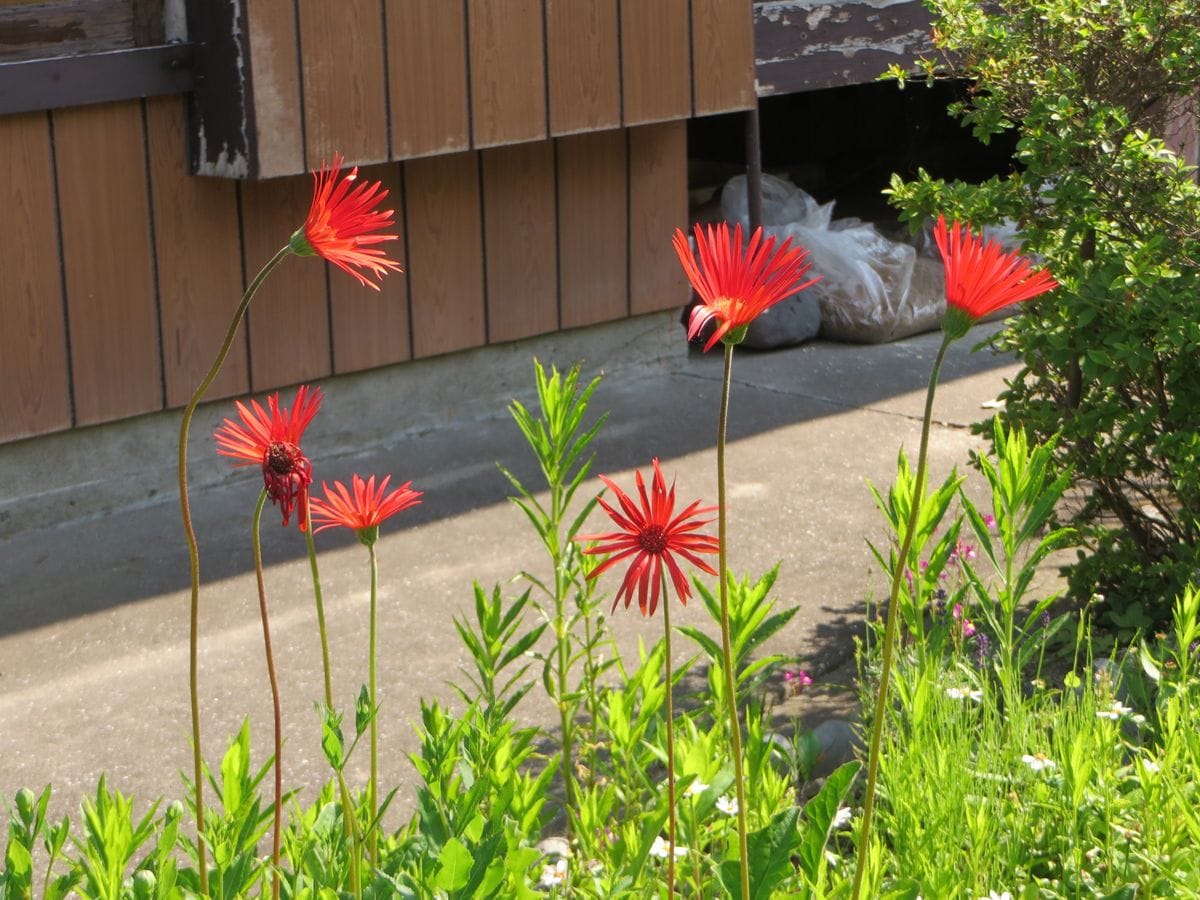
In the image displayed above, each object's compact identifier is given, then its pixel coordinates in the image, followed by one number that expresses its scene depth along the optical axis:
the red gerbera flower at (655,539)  1.58
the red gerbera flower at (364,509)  1.76
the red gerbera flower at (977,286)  1.48
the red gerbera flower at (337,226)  1.53
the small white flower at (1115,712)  2.62
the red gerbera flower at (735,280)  1.49
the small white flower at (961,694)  2.72
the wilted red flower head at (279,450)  1.62
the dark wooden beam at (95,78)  4.76
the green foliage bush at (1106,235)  3.70
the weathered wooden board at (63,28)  4.87
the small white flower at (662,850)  2.28
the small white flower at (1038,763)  2.54
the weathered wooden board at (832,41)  7.02
